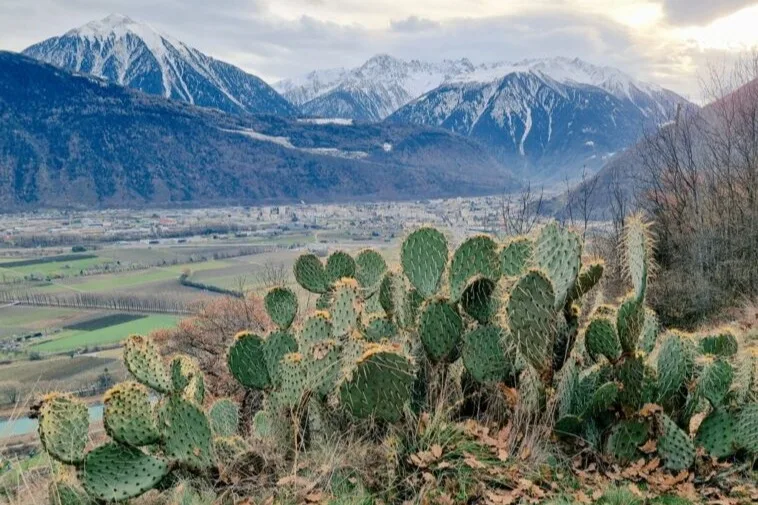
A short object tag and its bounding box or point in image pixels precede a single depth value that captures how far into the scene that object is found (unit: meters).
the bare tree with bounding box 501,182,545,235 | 13.94
